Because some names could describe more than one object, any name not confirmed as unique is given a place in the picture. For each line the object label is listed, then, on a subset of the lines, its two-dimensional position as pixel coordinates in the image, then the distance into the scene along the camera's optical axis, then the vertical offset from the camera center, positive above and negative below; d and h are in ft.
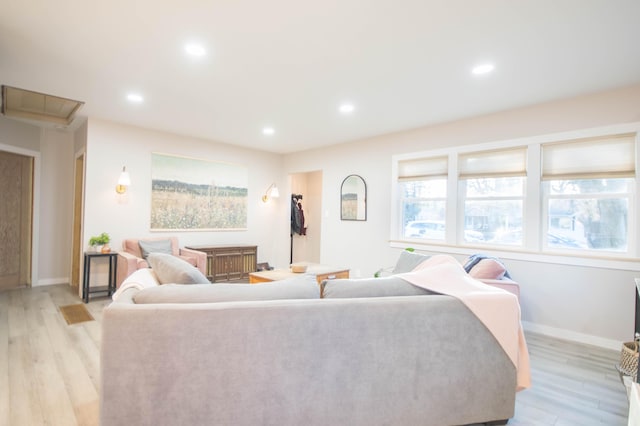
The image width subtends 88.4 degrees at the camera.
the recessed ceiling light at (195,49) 8.35 +4.26
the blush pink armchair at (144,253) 13.67 -1.90
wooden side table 14.14 -2.85
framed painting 17.19 +1.07
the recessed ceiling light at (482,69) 9.15 +4.25
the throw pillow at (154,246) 15.17 -1.61
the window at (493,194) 12.79 +1.00
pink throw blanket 5.94 -1.59
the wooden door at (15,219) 16.05 -0.46
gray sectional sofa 4.77 -2.24
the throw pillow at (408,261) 12.03 -1.64
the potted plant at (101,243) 14.57 -1.40
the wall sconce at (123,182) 15.15 +1.38
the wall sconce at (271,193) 21.63 +1.44
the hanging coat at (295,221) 23.06 -0.41
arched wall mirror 17.90 +1.00
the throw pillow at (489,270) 10.38 -1.63
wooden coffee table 11.97 -2.25
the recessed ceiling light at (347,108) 12.64 +4.27
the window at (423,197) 15.10 +1.00
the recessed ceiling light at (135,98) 12.00 +4.27
